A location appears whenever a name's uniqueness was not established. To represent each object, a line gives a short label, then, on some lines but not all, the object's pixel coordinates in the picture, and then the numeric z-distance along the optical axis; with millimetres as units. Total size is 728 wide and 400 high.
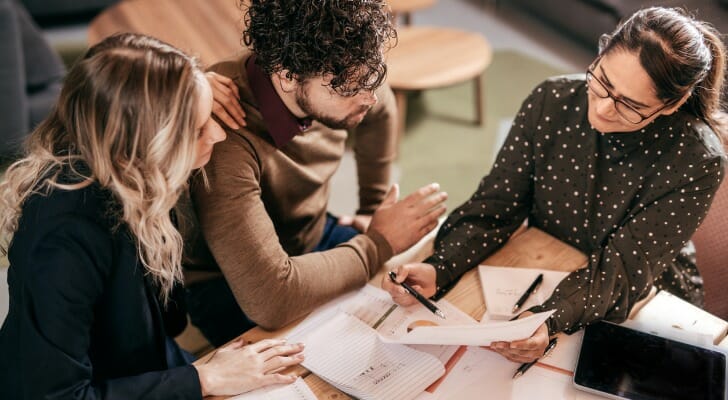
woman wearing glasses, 1175
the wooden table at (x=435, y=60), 2791
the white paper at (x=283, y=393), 1082
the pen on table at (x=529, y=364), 1124
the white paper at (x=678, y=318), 1200
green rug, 2842
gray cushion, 2533
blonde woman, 979
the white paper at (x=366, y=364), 1085
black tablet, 1072
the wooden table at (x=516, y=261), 1262
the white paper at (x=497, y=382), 1088
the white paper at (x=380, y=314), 1219
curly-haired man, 1196
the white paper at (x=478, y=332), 1031
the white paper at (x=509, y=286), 1260
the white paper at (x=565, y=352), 1152
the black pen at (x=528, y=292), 1261
